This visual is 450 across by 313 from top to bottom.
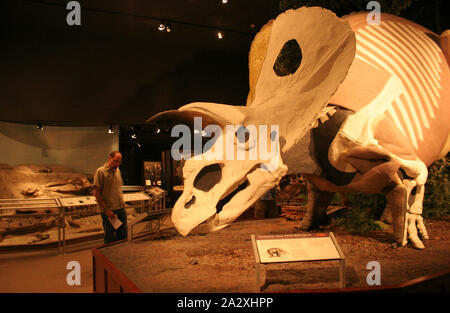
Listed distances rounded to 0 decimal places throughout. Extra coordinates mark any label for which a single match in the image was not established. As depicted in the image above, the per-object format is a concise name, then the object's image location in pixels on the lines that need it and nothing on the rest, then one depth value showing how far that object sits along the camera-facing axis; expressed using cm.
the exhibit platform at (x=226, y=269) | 229
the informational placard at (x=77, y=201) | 437
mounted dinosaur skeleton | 228
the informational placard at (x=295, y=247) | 217
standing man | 355
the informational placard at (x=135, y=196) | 480
